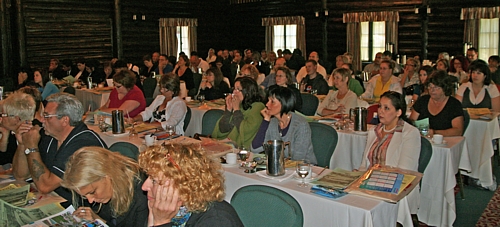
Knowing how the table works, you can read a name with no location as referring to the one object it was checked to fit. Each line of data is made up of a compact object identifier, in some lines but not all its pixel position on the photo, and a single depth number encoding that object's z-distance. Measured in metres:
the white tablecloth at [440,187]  4.53
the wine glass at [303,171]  3.44
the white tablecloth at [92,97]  9.33
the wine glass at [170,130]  5.04
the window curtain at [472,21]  12.82
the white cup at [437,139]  4.64
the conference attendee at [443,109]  5.08
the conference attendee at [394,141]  3.94
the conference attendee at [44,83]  8.26
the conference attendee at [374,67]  11.59
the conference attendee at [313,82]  8.42
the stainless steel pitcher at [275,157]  3.55
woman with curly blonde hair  2.13
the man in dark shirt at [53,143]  3.37
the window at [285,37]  17.09
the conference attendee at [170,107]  5.90
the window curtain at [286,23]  16.62
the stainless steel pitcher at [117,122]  5.33
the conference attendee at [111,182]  2.50
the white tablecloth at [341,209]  2.98
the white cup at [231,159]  4.00
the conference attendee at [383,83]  7.86
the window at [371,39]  15.00
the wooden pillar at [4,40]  12.89
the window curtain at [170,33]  16.75
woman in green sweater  5.00
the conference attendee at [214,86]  8.11
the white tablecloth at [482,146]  5.80
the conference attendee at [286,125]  4.38
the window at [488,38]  12.84
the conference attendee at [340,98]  6.57
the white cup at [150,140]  4.77
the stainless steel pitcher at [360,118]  5.24
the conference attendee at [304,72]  10.68
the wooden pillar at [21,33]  13.14
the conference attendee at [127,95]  6.34
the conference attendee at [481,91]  6.33
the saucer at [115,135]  5.31
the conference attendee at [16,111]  3.87
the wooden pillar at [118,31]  15.28
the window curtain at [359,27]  14.44
